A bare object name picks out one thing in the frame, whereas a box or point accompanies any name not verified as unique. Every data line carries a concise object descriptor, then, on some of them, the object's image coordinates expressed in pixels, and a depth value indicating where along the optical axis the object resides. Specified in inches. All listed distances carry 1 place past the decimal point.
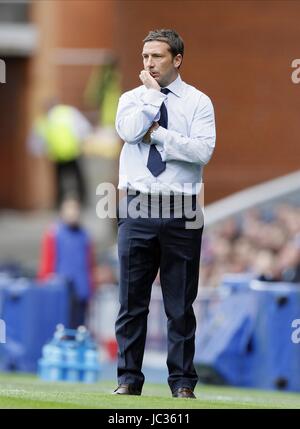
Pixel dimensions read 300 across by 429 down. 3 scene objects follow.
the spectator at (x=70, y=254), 754.8
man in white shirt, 387.9
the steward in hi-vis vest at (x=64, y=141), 1233.4
